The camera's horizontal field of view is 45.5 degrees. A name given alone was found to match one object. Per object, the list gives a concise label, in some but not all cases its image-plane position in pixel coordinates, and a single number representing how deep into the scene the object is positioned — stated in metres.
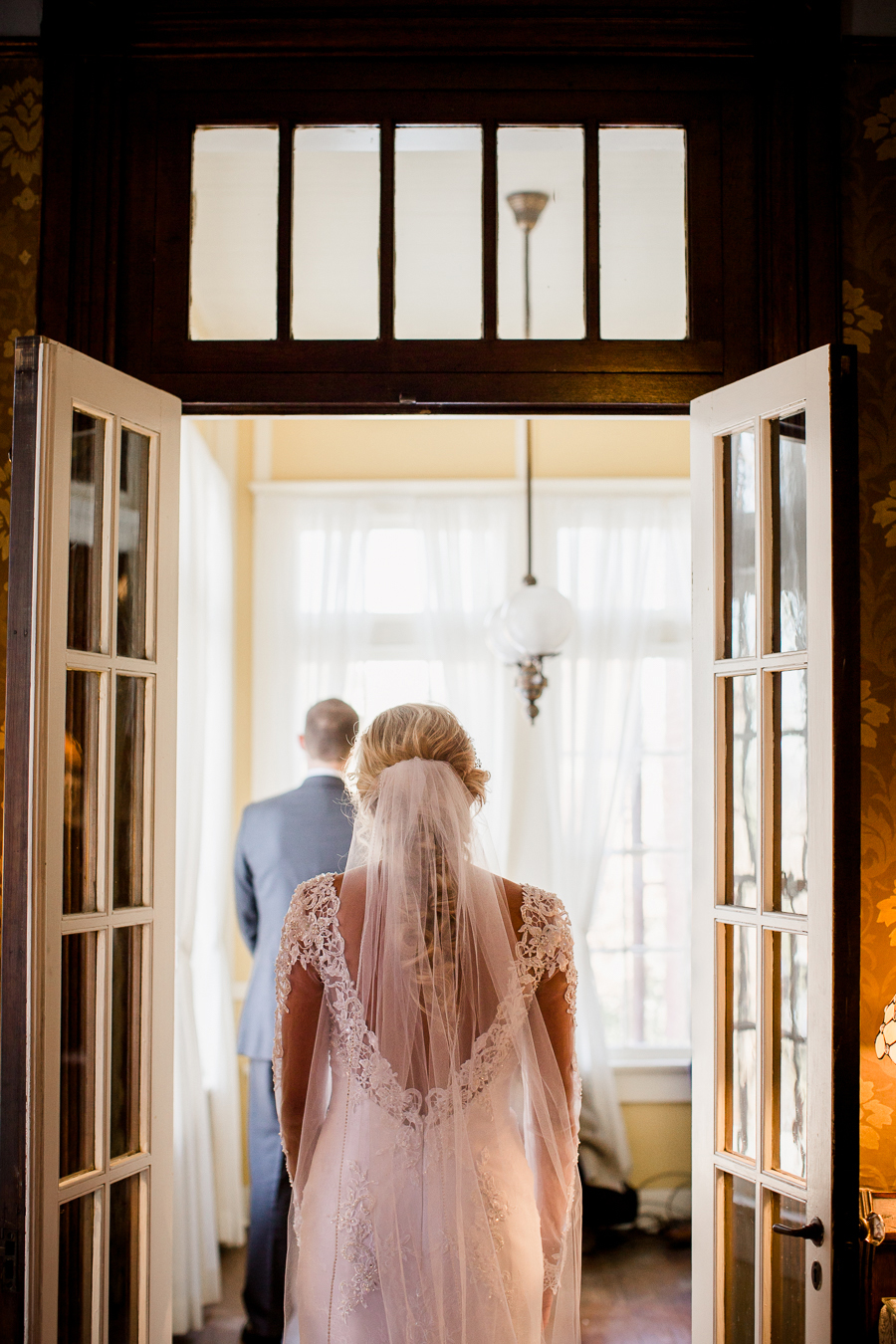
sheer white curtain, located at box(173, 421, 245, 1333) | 3.65
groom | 3.34
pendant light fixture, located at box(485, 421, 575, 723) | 3.83
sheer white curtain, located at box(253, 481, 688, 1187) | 4.87
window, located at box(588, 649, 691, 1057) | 4.82
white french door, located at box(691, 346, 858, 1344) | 1.85
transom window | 2.33
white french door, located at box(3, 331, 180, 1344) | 1.85
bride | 1.80
